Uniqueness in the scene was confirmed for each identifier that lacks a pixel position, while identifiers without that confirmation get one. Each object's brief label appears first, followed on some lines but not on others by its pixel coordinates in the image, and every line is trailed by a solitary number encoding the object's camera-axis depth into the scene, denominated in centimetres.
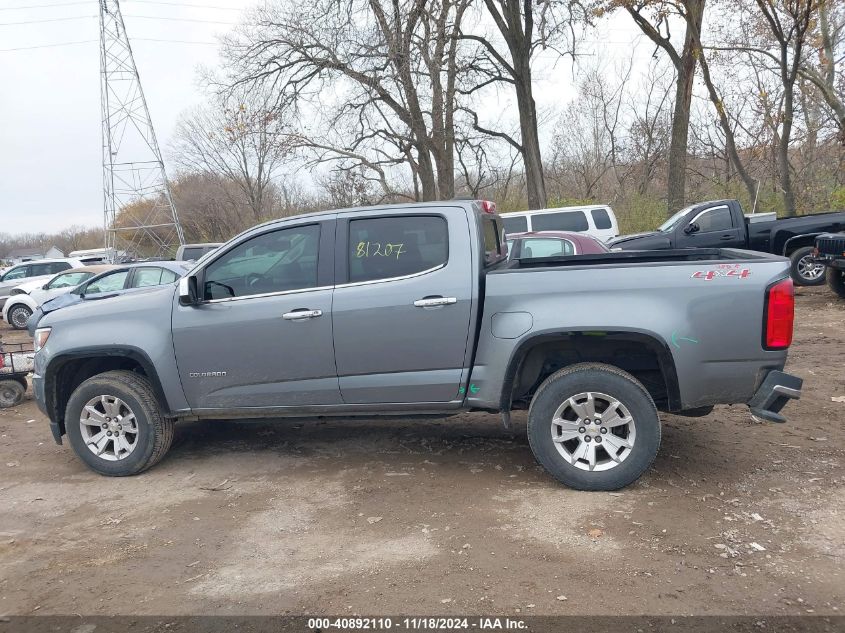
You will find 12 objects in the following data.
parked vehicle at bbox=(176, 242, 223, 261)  1983
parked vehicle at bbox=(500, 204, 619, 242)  1812
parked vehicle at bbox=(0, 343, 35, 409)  836
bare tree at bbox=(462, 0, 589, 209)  2073
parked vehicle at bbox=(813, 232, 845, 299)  1138
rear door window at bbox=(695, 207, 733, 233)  1401
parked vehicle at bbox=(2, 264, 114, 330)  1689
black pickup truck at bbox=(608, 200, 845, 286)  1373
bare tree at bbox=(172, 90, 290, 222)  2244
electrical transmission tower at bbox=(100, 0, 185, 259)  2852
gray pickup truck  430
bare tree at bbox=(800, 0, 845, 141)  2262
